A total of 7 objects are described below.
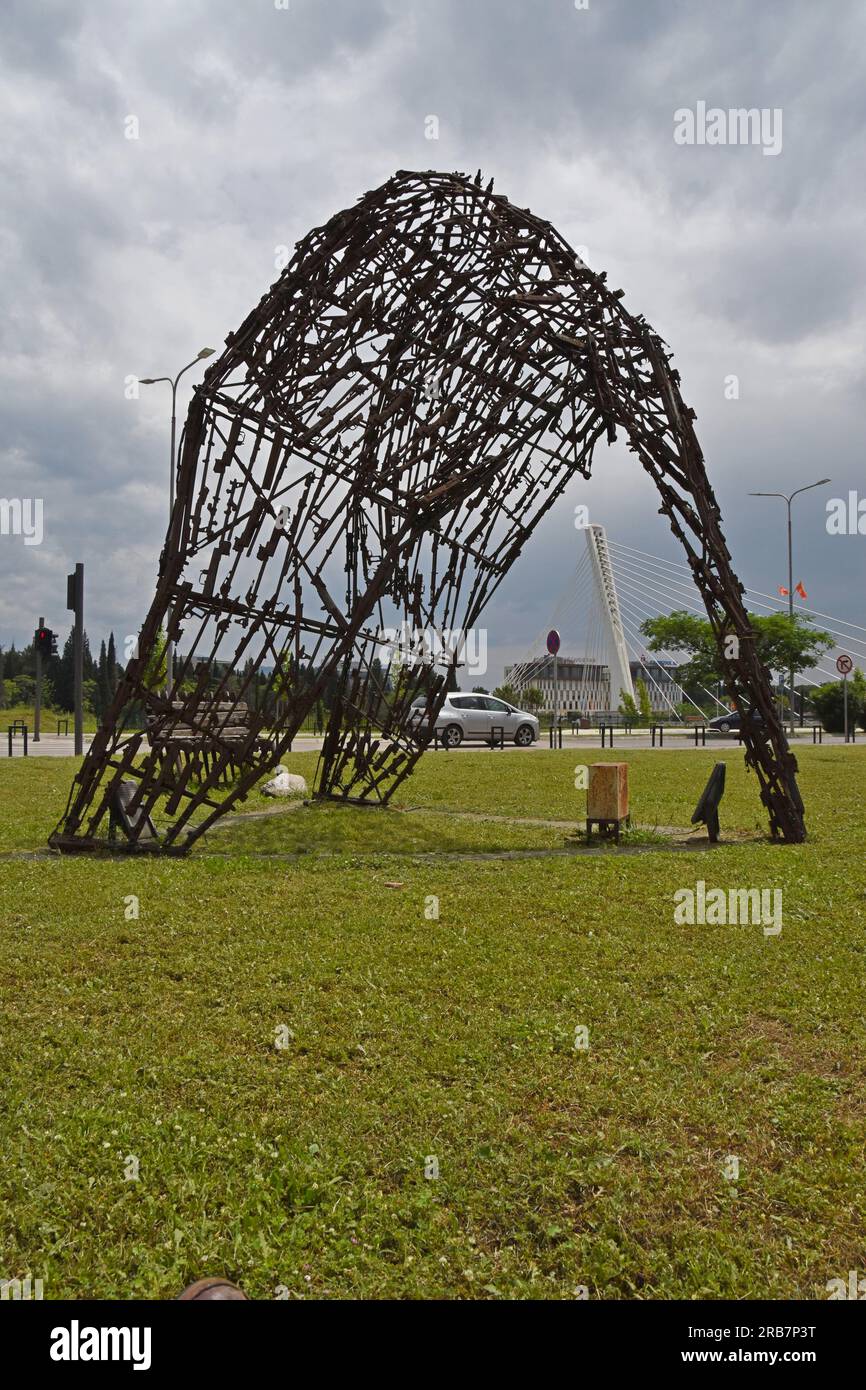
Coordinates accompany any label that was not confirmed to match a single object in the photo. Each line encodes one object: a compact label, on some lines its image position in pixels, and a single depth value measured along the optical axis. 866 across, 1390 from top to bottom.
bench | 8.38
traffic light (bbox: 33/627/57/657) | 18.67
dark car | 45.12
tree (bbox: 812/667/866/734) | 40.97
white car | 27.94
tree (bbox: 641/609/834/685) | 53.94
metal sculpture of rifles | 8.52
